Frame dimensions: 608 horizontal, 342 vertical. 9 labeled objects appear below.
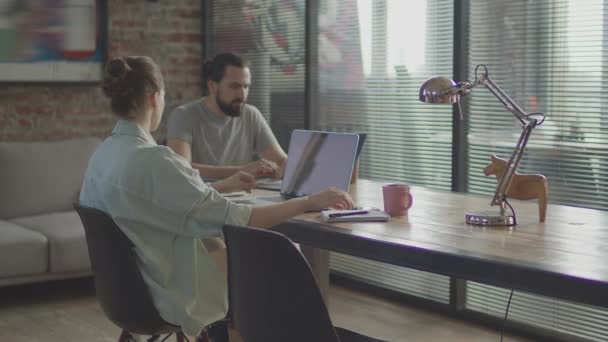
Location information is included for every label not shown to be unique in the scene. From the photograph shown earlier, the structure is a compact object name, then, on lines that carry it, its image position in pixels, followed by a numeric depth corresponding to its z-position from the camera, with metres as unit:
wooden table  1.99
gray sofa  4.53
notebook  2.71
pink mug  2.81
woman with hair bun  2.41
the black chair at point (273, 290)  1.95
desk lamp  2.62
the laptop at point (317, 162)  3.05
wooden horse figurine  2.66
